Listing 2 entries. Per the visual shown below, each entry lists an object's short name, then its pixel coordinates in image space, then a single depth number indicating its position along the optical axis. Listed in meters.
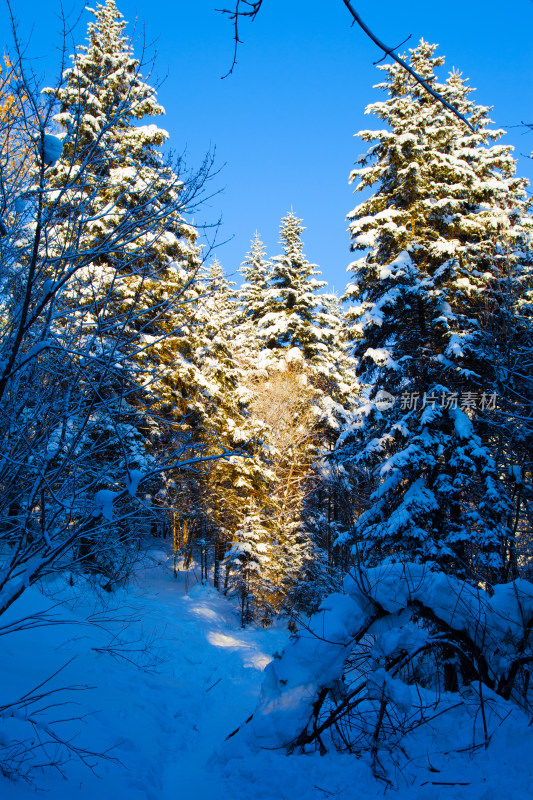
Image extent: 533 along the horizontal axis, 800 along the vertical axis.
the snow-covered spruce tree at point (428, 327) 9.58
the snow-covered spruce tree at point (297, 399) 16.00
